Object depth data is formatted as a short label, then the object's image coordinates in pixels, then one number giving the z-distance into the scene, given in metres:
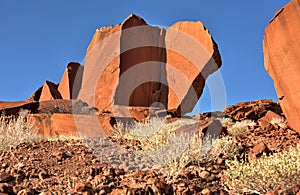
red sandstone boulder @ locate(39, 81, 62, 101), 27.51
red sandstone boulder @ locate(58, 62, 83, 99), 26.92
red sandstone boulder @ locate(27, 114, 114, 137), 13.43
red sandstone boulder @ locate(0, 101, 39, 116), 18.92
